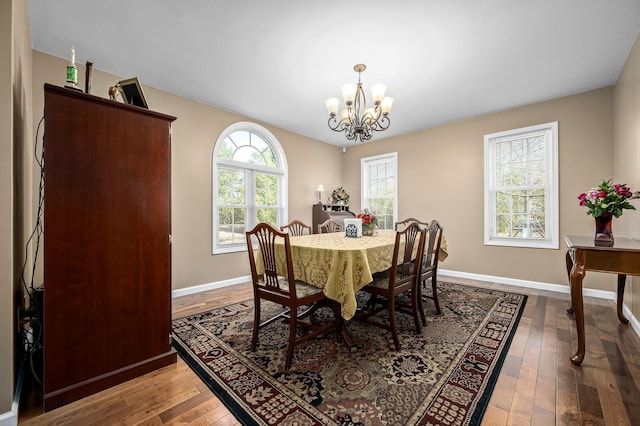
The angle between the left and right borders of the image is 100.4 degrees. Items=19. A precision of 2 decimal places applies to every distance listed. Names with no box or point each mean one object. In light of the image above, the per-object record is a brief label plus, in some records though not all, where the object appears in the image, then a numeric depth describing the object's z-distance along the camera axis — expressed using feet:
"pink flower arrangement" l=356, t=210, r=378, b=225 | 9.45
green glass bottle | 5.05
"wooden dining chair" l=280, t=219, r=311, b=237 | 10.64
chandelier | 8.21
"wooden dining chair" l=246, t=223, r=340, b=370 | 5.93
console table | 5.53
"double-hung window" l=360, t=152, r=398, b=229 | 17.30
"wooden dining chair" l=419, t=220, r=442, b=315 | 8.34
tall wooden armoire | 4.81
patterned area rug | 4.62
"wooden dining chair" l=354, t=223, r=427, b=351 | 6.74
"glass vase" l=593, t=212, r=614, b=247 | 6.36
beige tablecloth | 6.08
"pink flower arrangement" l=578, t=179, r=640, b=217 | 6.26
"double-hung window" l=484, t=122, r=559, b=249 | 12.07
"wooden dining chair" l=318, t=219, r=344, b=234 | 12.07
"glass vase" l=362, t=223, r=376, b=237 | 9.48
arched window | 13.08
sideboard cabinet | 16.67
